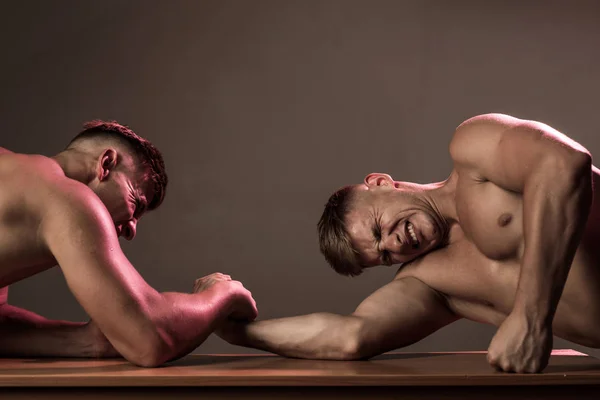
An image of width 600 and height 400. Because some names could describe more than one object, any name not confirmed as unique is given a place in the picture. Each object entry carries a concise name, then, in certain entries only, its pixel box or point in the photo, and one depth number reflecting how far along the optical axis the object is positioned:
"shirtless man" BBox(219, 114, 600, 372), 2.46
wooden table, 2.40
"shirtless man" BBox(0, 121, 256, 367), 2.52
